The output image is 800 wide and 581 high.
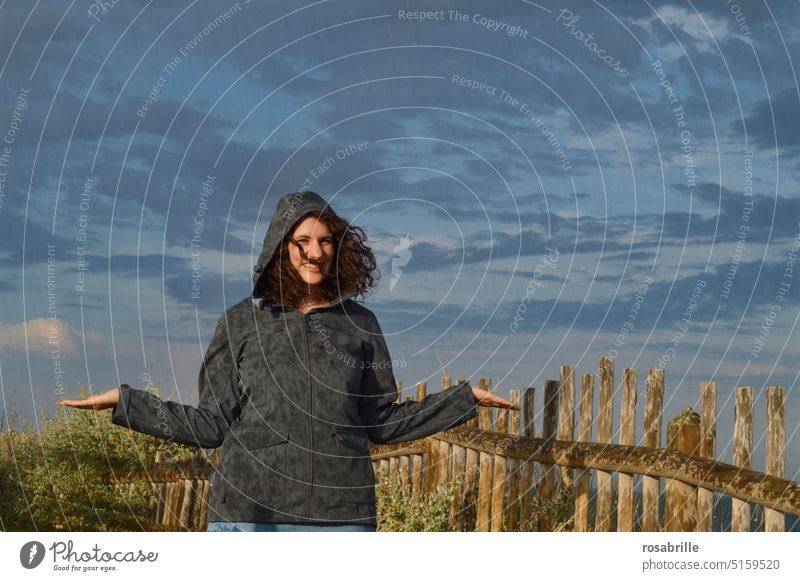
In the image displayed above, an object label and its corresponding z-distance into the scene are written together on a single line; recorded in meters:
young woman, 4.87
